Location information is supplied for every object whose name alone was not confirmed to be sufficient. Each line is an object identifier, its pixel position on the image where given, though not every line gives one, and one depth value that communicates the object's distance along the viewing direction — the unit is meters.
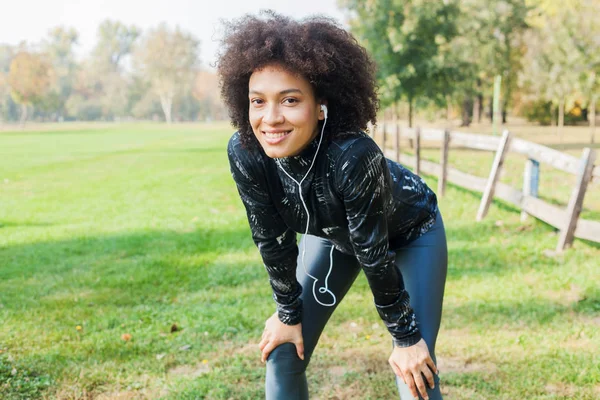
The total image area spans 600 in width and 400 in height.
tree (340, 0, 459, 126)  21.87
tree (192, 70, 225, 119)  102.69
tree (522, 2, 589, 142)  23.03
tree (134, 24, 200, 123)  90.38
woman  2.12
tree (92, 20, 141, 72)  116.44
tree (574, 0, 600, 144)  22.00
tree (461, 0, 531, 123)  37.62
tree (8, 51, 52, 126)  64.62
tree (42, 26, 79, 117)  93.38
